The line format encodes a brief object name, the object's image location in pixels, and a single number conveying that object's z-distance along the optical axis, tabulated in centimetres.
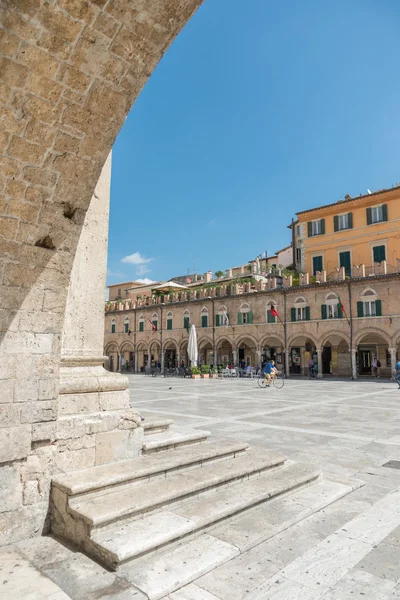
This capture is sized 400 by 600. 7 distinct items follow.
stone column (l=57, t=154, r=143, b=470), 436
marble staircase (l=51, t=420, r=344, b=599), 322
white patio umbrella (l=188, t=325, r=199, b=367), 2846
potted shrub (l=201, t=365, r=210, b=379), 3167
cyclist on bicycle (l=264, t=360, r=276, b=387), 2094
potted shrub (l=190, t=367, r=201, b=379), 3111
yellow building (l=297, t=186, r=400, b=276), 3152
